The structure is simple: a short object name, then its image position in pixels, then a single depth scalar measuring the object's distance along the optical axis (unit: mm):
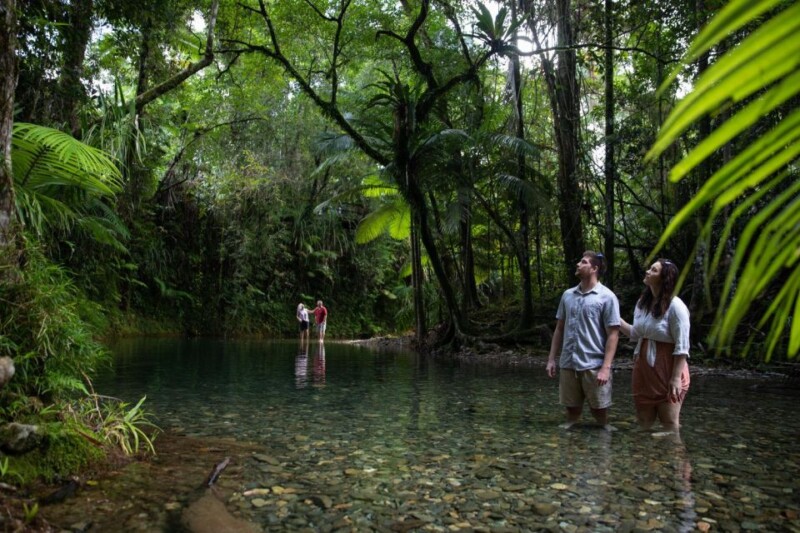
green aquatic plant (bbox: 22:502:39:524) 2717
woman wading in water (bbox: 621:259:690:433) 4855
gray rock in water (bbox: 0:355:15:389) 3254
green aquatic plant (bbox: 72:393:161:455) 4035
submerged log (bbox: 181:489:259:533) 2965
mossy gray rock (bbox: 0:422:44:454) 3238
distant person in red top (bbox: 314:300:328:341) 21155
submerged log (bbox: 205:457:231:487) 3655
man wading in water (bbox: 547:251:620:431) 5402
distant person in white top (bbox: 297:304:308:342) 21672
